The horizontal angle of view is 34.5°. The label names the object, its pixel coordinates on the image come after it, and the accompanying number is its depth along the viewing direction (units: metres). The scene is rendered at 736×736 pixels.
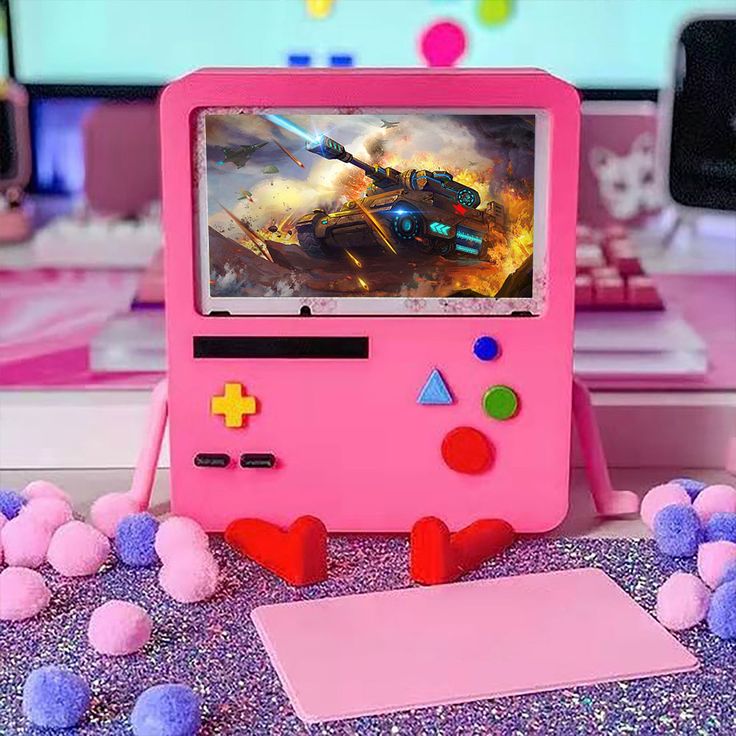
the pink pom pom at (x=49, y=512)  0.70
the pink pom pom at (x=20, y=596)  0.62
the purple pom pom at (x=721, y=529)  0.70
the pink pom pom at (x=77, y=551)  0.67
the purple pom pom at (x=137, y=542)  0.69
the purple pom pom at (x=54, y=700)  0.51
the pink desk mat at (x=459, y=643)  0.55
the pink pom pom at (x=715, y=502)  0.73
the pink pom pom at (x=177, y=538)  0.67
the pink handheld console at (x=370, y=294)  0.69
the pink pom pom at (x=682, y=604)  0.62
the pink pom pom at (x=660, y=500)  0.74
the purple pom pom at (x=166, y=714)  0.50
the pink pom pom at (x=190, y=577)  0.64
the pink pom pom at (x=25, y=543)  0.68
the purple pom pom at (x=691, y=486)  0.77
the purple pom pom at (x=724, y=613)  0.60
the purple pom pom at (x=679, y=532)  0.70
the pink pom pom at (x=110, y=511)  0.72
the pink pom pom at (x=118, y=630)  0.58
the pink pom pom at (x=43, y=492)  0.75
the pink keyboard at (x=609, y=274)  0.84
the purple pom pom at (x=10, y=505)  0.72
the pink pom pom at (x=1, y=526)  0.69
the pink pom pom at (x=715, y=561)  0.65
